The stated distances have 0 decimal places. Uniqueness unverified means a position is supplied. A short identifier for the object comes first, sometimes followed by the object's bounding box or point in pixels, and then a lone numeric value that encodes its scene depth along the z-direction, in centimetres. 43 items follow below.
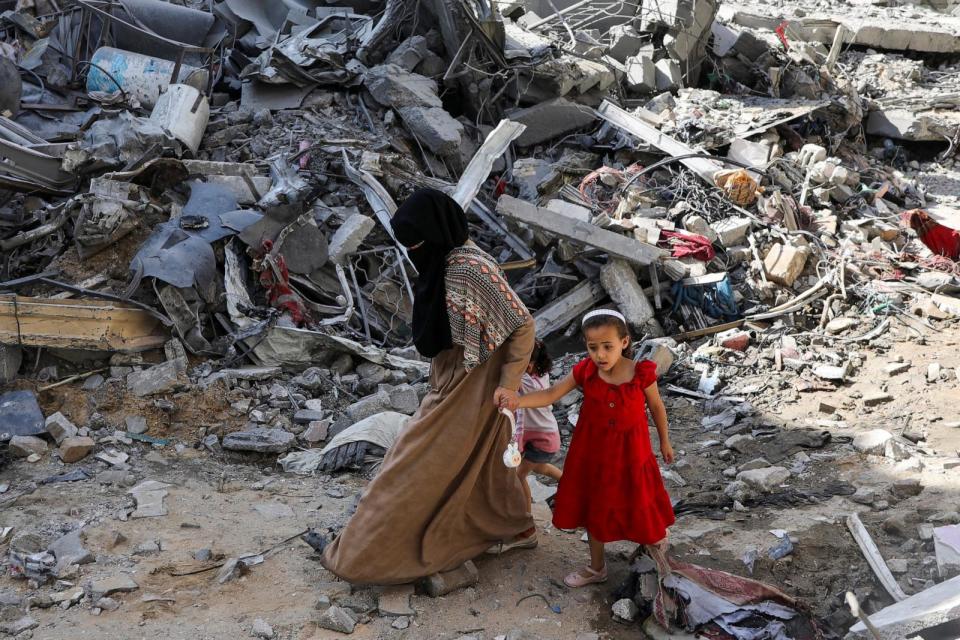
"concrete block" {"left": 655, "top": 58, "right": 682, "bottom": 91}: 1138
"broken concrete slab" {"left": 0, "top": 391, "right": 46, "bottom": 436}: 512
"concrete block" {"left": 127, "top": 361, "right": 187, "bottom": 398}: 572
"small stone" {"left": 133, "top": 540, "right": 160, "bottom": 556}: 390
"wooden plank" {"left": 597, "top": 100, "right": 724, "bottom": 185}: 918
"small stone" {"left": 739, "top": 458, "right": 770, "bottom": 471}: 506
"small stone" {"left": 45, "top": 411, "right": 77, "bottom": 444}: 514
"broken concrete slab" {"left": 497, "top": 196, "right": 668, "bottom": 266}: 753
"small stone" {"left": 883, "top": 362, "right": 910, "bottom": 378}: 646
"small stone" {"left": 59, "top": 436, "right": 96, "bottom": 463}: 495
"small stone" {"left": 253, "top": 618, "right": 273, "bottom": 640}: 325
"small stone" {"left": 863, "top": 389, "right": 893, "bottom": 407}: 604
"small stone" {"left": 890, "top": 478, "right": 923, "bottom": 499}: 426
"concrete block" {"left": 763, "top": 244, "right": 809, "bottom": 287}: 790
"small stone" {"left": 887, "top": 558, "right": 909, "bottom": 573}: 347
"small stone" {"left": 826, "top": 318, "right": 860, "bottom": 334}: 730
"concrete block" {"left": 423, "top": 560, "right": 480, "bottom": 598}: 348
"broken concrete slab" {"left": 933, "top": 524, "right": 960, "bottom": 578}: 326
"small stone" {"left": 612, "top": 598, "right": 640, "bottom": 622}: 330
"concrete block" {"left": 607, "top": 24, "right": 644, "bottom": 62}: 1164
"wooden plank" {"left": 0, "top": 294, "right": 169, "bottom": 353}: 562
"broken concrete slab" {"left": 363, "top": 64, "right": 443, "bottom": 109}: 930
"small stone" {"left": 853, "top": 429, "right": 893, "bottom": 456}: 495
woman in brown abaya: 324
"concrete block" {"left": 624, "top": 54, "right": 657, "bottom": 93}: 1120
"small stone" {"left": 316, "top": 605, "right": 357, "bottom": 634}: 328
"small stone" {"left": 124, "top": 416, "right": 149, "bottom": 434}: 540
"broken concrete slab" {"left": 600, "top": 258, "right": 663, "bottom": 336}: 750
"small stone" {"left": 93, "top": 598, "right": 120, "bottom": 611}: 342
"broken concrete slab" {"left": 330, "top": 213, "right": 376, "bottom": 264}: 710
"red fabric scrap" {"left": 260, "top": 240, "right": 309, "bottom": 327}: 669
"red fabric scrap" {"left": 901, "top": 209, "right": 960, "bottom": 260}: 887
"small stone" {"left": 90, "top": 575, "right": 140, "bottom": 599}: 350
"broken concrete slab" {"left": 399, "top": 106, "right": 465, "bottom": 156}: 901
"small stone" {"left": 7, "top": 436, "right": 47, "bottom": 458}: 490
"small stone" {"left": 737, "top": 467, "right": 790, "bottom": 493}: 461
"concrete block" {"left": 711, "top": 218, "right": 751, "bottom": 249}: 830
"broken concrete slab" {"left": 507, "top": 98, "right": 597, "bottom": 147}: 993
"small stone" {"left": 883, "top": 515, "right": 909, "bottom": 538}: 381
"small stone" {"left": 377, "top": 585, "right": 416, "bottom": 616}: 340
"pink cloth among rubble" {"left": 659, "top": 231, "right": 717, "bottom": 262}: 802
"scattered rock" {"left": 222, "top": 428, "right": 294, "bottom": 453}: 536
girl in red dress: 327
